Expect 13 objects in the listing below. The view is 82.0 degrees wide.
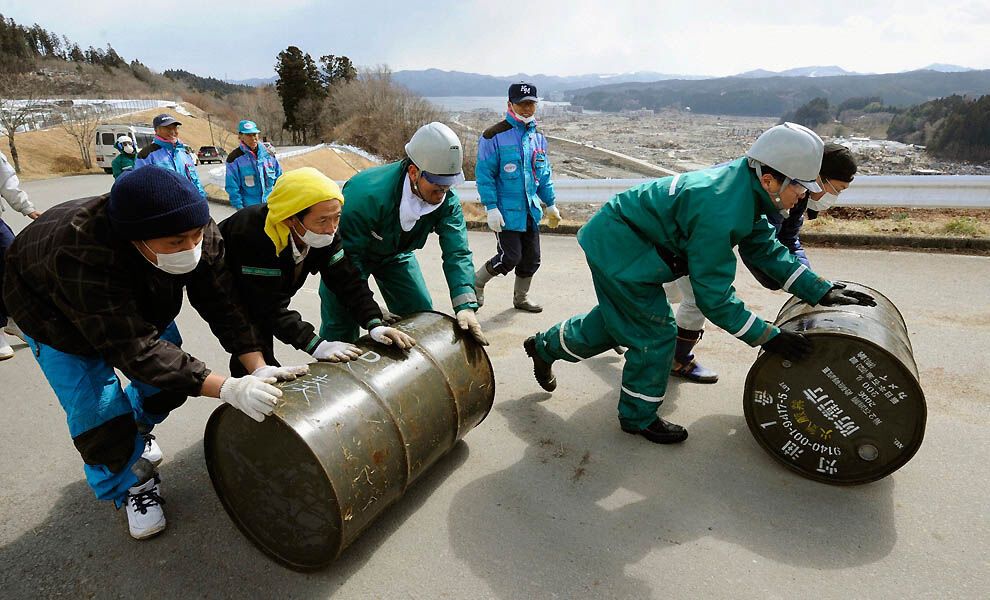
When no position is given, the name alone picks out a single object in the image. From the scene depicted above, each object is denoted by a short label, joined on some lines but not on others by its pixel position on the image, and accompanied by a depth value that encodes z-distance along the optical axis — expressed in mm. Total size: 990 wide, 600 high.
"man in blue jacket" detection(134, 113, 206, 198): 6836
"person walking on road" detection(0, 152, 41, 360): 4938
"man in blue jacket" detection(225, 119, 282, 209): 7121
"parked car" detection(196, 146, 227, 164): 31125
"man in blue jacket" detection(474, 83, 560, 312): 5391
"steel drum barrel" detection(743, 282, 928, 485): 2881
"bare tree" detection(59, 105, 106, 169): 28250
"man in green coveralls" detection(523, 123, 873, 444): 2945
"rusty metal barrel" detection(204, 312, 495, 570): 2357
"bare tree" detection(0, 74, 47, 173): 24830
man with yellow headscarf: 2785
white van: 23359
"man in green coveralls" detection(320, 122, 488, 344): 3301
